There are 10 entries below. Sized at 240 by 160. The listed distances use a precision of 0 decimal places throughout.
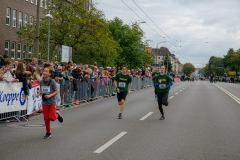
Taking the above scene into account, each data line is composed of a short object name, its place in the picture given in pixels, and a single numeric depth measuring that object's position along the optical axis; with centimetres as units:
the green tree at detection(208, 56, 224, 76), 16421
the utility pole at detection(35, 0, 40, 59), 1931
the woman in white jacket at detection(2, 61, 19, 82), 1085
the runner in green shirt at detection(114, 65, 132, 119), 1197
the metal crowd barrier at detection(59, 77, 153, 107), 1526
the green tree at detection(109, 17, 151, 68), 6259
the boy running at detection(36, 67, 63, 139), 818
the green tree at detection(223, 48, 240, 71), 9288
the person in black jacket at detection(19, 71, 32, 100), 1138
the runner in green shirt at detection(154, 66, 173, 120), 1170
